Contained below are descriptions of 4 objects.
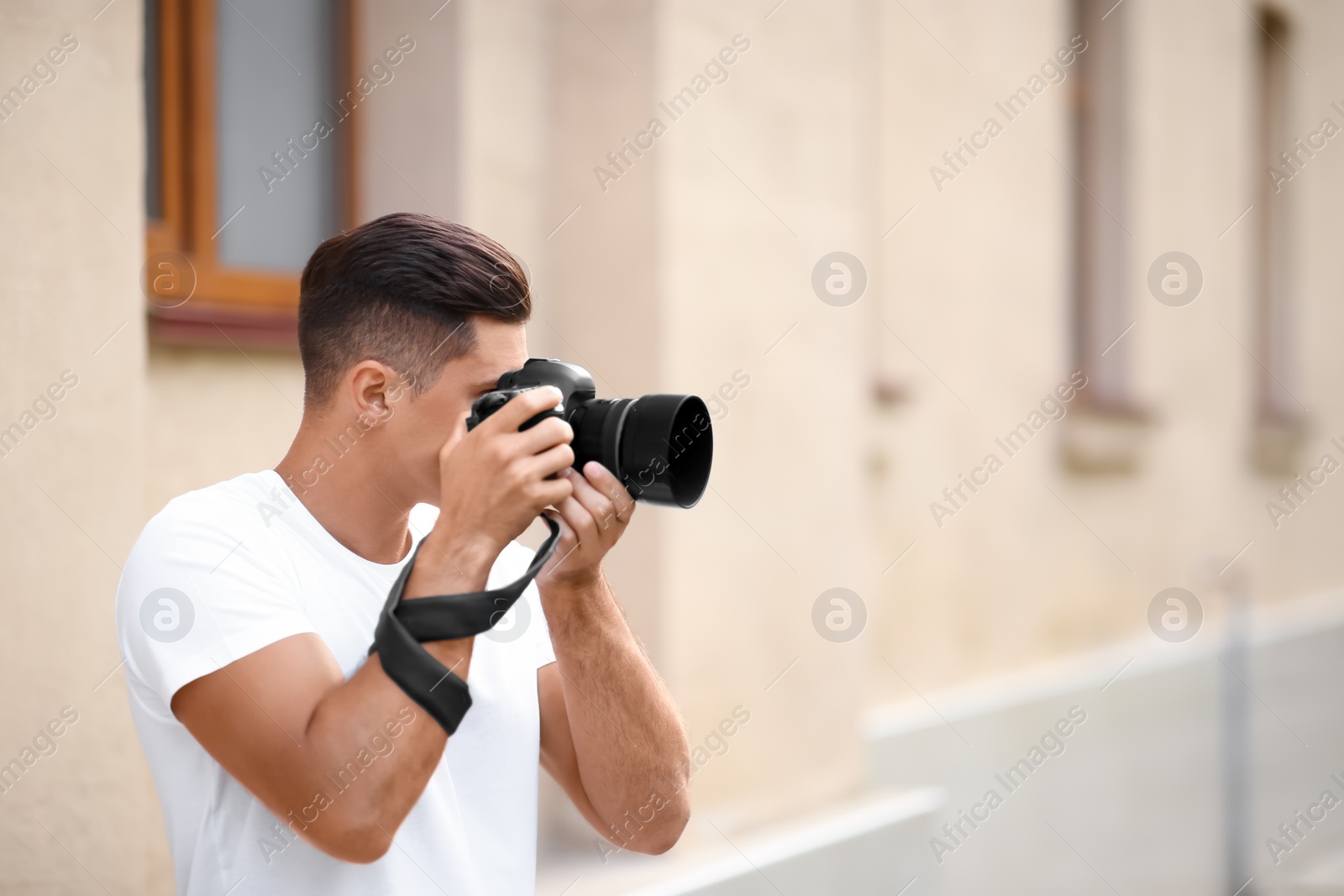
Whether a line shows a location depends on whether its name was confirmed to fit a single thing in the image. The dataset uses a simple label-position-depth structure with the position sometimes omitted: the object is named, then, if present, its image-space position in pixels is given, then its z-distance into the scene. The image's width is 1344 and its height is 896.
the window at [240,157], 5.36
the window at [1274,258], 17.06
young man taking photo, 2.54
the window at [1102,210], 13.54
